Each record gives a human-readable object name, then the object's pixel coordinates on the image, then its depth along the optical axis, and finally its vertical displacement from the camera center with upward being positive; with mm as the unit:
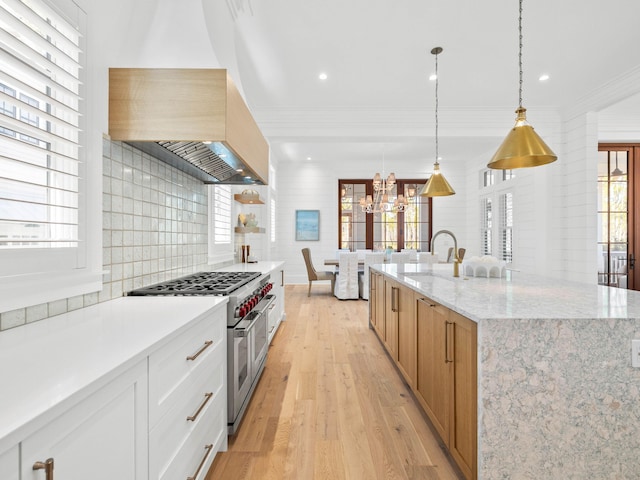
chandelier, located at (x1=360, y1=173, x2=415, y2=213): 6492 +822
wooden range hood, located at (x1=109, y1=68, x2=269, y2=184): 1769 +728
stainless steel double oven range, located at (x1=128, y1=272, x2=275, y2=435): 1883 -526
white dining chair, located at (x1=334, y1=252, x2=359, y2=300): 6320 -726
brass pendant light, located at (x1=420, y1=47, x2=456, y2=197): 3240 +533
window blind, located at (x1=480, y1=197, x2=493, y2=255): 7551 +316
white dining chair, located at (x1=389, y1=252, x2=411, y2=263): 6148 -309
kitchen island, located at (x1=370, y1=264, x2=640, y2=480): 1356 -644
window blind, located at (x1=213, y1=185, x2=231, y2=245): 3436 +277
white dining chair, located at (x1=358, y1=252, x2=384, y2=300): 6191 -408
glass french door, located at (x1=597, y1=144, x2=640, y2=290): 5195 +436
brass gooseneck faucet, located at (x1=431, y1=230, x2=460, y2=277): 2739 -220
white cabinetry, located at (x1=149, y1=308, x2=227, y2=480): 1103 -654
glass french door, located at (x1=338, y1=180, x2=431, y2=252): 8688 +487
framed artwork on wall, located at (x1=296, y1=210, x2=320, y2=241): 8438 +412
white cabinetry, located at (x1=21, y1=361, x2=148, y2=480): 657 -471
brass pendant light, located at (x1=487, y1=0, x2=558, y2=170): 1946 +576
